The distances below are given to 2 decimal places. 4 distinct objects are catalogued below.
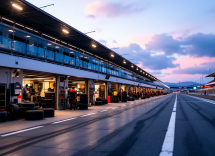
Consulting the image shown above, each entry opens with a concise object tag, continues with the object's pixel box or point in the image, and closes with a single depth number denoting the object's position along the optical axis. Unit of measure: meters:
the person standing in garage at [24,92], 15.95
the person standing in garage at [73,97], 17.52
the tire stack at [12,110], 10.95
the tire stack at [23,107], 11.73
